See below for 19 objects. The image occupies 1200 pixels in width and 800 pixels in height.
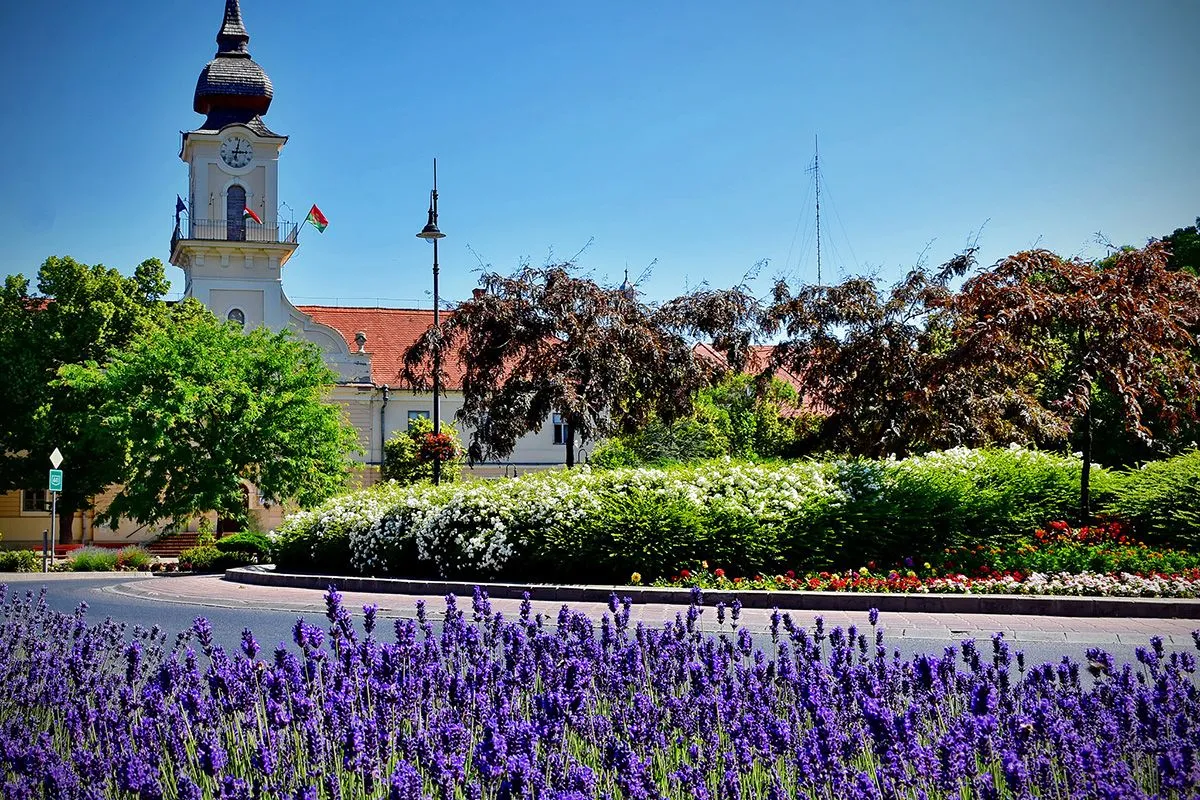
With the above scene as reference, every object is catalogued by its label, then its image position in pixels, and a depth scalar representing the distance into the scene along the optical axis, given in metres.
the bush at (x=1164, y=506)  17.62
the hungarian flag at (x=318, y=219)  51.81
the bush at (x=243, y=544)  31.97
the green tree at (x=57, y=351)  42.97
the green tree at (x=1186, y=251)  42.17
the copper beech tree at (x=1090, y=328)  18.58
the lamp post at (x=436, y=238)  28.83
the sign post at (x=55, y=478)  32.28
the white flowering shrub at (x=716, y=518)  17.38
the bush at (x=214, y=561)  30.03
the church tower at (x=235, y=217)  51.78
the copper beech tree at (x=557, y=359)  28.45
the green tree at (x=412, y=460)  45.28
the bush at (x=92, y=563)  31.44
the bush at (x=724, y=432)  34.28
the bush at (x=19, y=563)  31.88
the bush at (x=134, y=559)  31.82
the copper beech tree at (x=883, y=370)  26.08
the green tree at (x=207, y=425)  35.81
